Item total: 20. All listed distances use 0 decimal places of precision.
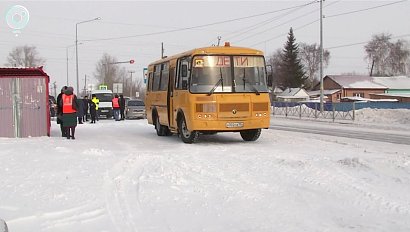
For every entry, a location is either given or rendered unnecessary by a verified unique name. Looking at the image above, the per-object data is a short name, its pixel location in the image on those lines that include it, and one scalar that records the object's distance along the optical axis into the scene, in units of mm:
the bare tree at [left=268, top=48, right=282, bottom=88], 100531
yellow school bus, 14414
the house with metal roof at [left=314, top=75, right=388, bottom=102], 89000
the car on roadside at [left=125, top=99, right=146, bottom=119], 37250
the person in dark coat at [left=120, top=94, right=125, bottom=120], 33344
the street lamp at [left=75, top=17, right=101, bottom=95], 54238
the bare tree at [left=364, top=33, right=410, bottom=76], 110688
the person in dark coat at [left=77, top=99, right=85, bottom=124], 28133
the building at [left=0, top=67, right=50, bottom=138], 15938
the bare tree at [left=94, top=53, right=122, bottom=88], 103500
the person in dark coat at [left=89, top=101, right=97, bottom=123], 30328
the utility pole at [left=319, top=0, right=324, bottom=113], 39869
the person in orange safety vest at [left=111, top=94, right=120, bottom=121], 32344
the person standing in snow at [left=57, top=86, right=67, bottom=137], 16211
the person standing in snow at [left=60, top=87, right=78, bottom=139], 16062
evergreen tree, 90562
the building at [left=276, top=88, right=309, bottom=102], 89000
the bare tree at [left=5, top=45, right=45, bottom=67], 69062
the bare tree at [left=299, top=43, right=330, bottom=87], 119969
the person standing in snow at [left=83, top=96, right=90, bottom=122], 31742
